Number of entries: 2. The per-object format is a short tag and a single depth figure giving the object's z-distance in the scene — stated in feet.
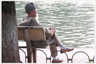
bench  35.58
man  37.70
